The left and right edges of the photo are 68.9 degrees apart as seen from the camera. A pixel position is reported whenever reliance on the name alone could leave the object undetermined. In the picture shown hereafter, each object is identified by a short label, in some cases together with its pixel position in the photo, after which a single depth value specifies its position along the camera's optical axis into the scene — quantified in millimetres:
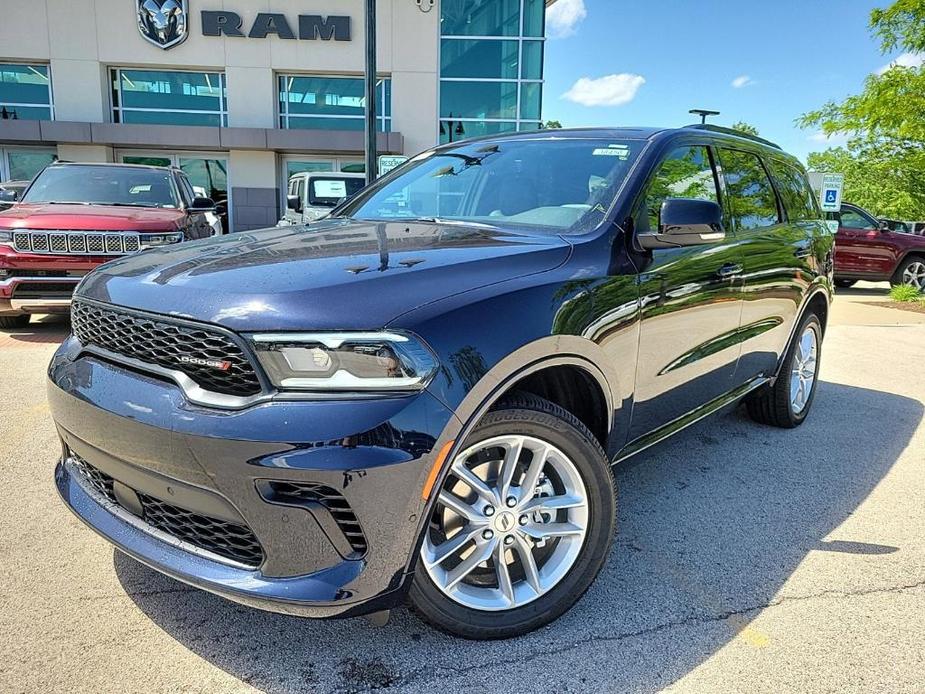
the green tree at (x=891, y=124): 12734
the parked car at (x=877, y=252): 13445
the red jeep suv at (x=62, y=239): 6199
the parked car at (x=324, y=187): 12639
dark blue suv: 1803
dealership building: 17203
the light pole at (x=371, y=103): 8883
